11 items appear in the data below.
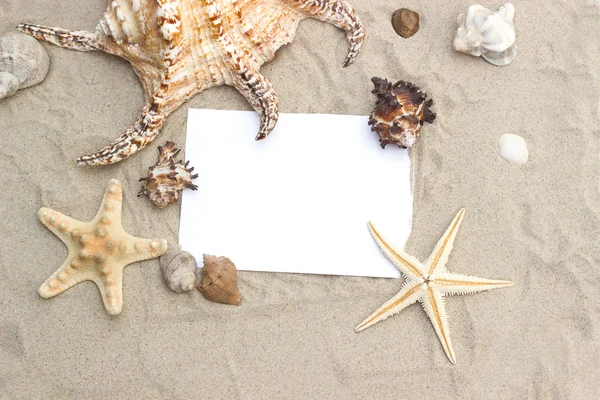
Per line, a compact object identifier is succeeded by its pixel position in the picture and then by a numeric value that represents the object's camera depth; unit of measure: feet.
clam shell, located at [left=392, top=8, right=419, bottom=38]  2.26
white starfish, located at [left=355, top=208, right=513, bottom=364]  2.14
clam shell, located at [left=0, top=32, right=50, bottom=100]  2.18
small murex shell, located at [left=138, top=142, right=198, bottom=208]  2.15
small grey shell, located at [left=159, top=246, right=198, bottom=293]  2.13
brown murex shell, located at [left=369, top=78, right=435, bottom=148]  2.17
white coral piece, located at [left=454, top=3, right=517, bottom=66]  2.23
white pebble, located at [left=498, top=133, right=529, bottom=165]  2.23
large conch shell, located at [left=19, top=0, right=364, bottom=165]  2.10
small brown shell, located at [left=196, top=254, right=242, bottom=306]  2.14
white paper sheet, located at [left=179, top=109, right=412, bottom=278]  2.20
